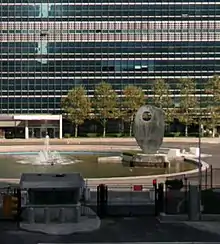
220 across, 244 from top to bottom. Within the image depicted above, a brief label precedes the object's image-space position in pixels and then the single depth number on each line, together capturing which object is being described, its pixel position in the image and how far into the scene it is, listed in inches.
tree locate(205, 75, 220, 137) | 3693.4
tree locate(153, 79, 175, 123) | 3828.7
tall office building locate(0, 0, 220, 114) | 4124.0
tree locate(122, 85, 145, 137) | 3754.9
